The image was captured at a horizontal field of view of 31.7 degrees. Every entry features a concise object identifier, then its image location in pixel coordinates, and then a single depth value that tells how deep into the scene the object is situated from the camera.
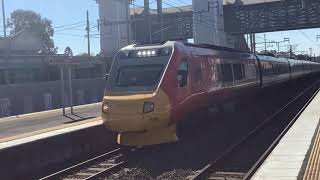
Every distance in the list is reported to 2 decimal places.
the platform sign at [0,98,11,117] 39.41
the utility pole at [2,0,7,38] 58.38
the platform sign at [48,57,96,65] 24.44
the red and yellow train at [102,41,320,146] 13.28
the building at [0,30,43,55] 83.50
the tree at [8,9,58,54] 115.00
